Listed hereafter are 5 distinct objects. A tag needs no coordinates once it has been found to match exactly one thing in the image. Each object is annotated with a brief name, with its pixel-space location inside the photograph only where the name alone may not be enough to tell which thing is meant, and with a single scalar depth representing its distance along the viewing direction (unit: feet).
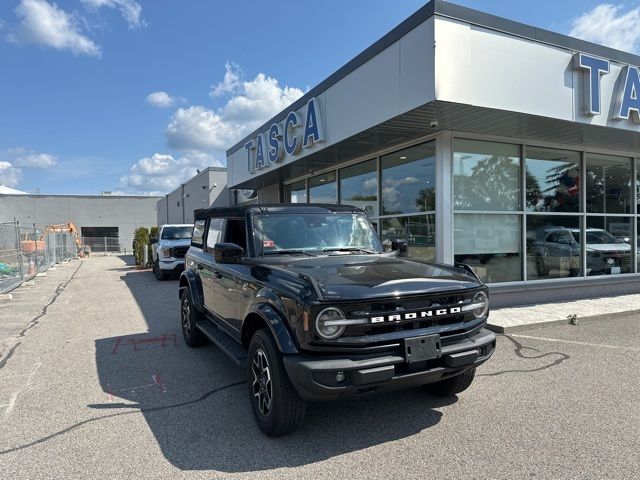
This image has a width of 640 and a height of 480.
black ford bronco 10.70
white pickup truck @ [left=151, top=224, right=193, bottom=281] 50.93
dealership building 23.95
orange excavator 61.26
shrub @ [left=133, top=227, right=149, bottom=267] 75.00
